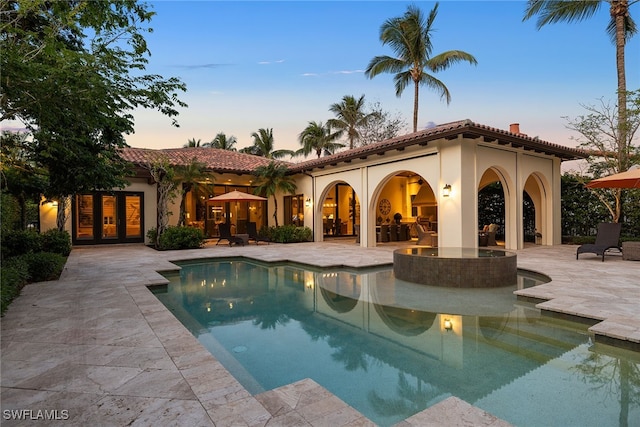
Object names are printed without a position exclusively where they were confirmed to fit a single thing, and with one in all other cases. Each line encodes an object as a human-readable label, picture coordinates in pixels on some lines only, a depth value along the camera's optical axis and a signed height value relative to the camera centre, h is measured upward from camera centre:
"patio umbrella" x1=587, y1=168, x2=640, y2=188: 9.60 +0.98
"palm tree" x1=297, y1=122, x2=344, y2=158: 32.03 +7.59
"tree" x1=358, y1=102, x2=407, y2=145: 30.06 +8.31
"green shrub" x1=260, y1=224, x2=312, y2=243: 17.89 -0.92
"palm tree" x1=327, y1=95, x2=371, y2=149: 29.30 +8.87
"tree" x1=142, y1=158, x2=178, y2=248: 15.10 +1.28
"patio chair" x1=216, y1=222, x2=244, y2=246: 15.97 -0.90
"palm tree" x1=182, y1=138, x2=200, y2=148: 43.32 +9.74
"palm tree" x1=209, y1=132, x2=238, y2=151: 42.16 +9.61
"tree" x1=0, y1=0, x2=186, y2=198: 4.00 +1.89
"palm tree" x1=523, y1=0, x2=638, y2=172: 13.10 +8.34
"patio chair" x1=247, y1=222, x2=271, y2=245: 17.66 -0.73
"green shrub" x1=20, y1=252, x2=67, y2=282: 7.59 -1.09
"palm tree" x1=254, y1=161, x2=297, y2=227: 18.12 +2.07
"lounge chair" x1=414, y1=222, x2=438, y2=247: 13.77 -0.92
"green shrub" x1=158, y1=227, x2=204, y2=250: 14.68 -0.90
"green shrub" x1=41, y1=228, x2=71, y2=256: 11.73 -0.83
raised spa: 7.26 -1.19
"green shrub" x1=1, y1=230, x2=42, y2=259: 8.76 -0.66
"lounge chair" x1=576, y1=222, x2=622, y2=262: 10.11 -0.82
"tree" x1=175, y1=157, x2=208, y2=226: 15.51 +1.94
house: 11.70 +1.23
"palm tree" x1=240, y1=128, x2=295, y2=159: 38.19 +8.57
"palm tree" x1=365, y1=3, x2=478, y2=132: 20.17 +9.89
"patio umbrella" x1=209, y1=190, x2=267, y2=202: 16.25 +0.98
